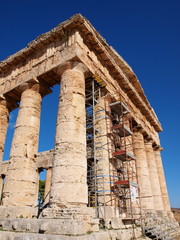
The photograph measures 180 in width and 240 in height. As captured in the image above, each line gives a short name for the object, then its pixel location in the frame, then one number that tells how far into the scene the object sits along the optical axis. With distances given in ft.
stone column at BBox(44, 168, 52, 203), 41.87
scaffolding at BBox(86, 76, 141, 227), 30.71
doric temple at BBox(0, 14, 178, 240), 23.66
